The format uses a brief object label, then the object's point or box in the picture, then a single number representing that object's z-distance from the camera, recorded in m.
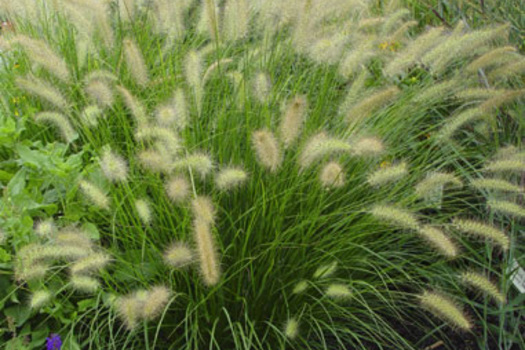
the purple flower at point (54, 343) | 2.11
